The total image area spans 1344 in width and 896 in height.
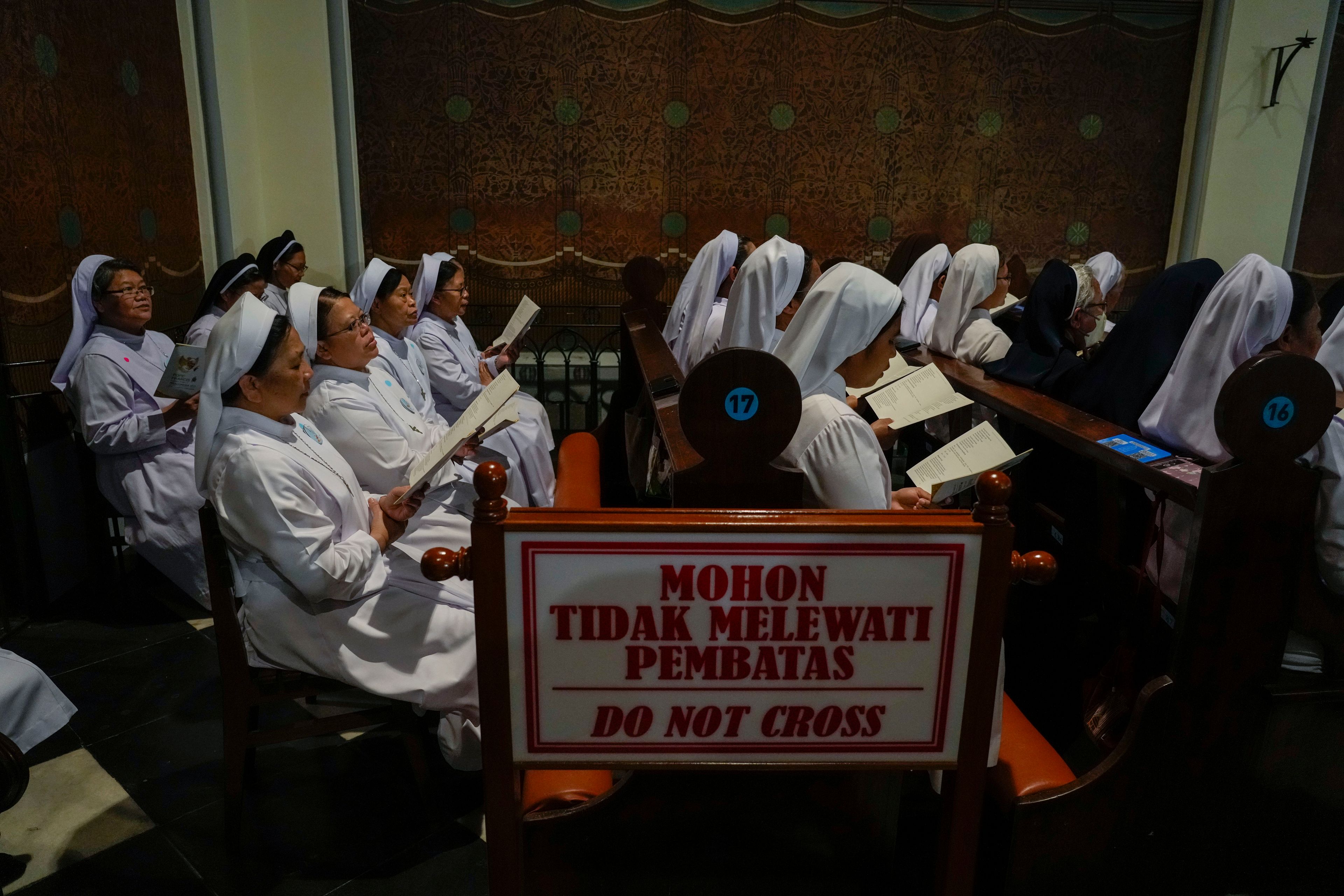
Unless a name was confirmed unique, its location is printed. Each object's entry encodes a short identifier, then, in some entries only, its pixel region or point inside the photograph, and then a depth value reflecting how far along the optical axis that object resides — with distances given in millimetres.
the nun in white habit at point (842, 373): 2074
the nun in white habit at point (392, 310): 4000
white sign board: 1343
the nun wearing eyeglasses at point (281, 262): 5516
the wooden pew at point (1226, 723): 1643
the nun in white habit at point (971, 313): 4504
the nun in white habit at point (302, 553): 2090
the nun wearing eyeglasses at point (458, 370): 4453
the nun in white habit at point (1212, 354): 2279
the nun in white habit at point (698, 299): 4555
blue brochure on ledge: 2049
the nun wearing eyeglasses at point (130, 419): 3510
